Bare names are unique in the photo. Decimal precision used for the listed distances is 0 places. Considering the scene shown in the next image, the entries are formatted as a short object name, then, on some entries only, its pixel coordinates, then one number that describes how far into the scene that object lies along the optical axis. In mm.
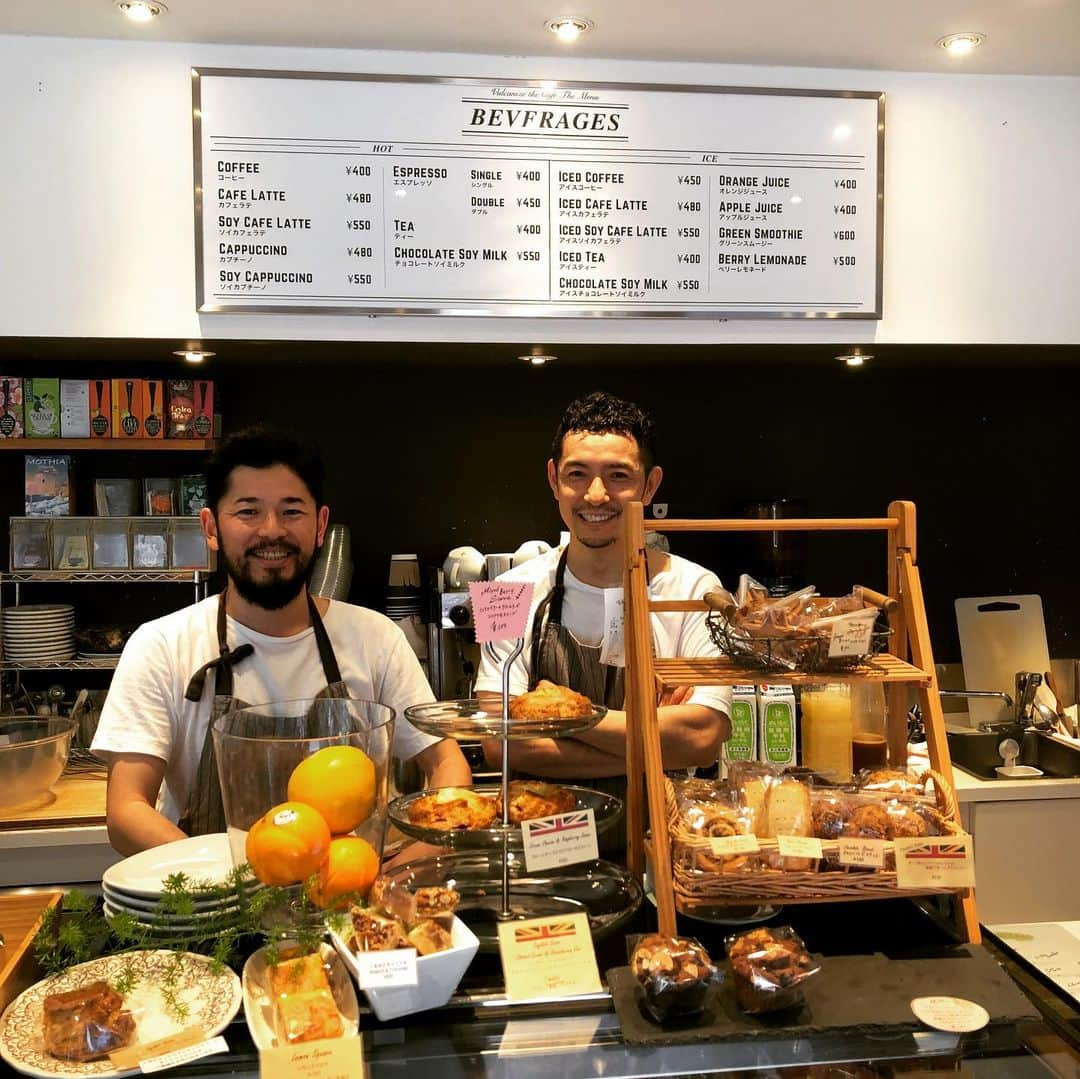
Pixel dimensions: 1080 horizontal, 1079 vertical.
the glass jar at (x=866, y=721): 3092
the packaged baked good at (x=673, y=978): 1121
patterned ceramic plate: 1025
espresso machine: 2982
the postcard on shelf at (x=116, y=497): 3041
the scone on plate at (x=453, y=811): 1369
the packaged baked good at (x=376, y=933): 1123
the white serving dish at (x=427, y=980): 1105
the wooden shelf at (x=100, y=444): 2916
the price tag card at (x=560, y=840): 1255
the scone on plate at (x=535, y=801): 1429
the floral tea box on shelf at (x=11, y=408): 2908
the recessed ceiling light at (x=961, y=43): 2555
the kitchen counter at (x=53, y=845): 2604
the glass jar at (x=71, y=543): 2984
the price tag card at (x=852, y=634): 1337
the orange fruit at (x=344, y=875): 1198
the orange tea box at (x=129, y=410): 2924
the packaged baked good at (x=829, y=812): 1317
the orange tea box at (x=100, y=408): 2922
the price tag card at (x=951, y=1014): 1133
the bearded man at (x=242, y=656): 1910
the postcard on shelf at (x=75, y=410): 2922
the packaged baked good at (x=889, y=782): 1381
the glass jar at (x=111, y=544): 2982
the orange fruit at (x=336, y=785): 1225
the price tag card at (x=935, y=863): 1261
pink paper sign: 1392
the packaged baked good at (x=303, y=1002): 1059
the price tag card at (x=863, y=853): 1254
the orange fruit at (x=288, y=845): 1158
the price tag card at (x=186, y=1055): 1025
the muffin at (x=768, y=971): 1139
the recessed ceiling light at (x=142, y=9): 2348
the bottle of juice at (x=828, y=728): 2998
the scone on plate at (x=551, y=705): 1532
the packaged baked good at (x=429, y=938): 1121
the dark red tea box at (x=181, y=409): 2957
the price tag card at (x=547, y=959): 1178
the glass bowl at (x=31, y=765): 2592
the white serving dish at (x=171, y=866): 1317
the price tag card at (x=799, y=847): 1239
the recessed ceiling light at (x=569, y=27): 2447
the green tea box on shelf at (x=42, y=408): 2912
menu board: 2588
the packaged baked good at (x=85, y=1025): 1040
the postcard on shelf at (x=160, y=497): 3012
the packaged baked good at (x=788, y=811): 1307
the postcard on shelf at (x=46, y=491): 3037
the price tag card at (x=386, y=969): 1085
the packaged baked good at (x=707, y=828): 1261
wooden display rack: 1341
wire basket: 1367
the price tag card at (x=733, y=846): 1245
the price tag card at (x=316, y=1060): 1012
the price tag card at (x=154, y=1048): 1034
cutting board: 3365
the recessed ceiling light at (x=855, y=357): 2949
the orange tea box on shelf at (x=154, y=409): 2936
